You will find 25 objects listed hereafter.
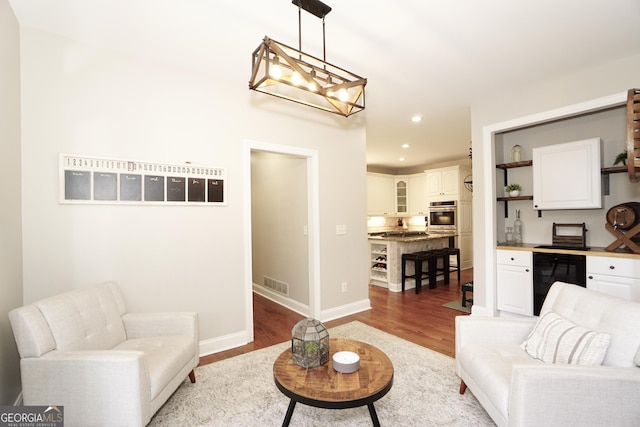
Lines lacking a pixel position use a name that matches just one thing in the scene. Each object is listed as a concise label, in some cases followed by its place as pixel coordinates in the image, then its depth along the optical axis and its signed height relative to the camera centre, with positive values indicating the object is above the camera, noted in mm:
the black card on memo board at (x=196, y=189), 2824 +264
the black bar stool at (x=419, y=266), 5008 -882
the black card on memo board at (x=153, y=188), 2621 +259
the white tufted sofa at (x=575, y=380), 1390 -819
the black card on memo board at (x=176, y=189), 2726 +259
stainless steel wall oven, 7012 -68
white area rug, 1919 -1283
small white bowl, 1718 -837
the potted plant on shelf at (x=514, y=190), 3781 +292
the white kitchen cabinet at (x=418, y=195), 7934 +505
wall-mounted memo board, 2328 +303
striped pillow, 1552 -717
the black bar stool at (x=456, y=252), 5688 -718
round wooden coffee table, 1487 -884
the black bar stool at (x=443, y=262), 5336 -865
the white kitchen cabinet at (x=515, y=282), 3391 -785
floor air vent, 4383 -1032
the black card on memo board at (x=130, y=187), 2518 +259
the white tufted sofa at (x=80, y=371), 1601 -817
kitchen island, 5195 -687
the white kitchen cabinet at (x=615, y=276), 2721 -595
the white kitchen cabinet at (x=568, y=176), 3076 +394
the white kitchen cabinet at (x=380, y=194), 7789 +556
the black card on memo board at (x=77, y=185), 2303 +259
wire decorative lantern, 1784 -762
